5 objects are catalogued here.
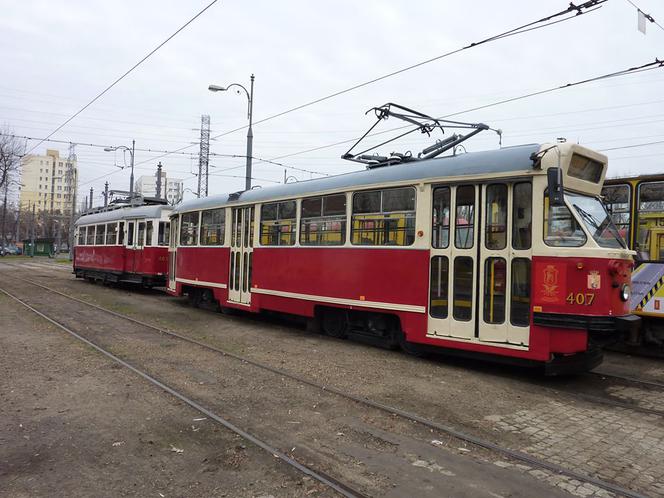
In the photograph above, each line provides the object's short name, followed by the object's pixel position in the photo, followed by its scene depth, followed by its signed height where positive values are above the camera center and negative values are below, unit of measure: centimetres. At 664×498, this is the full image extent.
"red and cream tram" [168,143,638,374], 647 +12
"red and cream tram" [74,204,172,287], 1892 +43
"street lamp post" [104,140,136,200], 3099 +628
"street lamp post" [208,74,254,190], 1801 +525
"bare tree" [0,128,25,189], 3572 +680
